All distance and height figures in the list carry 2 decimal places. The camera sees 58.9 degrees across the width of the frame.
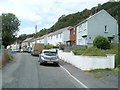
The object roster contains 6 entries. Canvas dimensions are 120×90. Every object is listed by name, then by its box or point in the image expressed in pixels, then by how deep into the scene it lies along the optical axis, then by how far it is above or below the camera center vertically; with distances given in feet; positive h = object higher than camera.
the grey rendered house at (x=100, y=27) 66.86 +10.82
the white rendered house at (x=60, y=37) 98.76 +7.80
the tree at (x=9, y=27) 81.76 +14.94
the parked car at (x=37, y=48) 68.34 -2.18
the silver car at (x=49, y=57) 36.53 -4.36
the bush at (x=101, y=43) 51.21 +0.53
